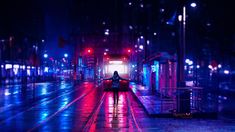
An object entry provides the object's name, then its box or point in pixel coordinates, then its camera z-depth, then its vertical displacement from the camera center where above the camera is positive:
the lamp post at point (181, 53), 20.23 +1.16
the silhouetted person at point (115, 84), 24.56 -0.41
